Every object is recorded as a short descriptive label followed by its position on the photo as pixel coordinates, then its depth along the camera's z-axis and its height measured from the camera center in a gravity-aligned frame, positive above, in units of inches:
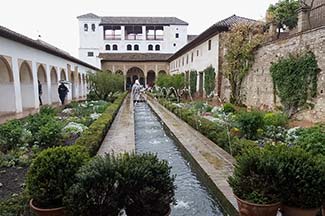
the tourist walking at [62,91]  724.0 -43.3
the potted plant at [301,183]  114.1 -42.7
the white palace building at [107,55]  505.7 +58.8
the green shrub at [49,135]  251.4 -53.3
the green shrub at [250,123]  276.7 -46.1
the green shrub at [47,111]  374.9 -48.0
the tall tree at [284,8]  1079.6 +254.9
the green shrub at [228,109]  494.6 -58.3
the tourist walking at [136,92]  996.9 -64.7
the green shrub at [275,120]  323.5 -51.2
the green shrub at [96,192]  110.7 -45.2
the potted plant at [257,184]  118.0 -45.6
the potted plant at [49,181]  115.5 -42.7
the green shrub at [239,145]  214.9 -53.7
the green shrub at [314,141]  171.0 -40.9
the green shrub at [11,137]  254.2 -55.6
